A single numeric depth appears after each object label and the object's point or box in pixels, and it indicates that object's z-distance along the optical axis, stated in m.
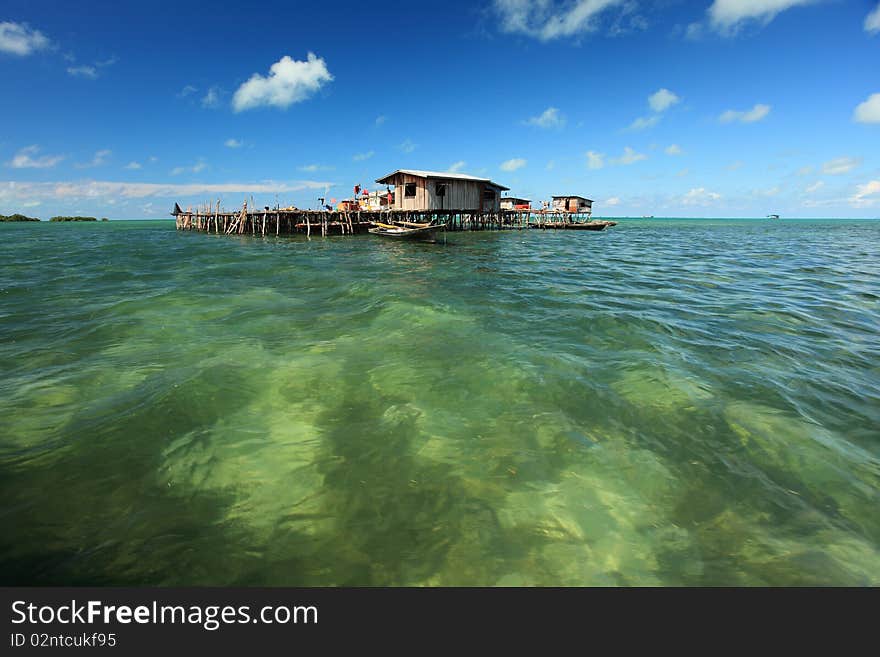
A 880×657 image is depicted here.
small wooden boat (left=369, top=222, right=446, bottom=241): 31.83
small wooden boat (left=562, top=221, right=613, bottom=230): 57.50
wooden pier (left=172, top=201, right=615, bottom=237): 41.53
